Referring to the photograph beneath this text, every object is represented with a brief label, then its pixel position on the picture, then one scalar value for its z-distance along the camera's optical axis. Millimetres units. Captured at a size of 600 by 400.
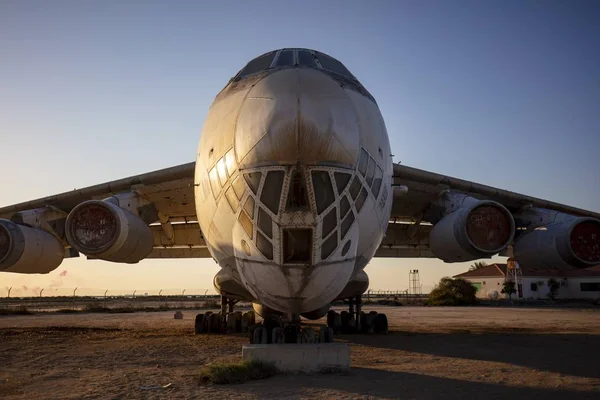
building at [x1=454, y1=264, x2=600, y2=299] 48625
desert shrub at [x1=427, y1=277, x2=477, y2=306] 39500
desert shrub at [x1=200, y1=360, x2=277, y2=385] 5809
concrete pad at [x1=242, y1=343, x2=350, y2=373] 6574
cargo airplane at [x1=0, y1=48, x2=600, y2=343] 5848
